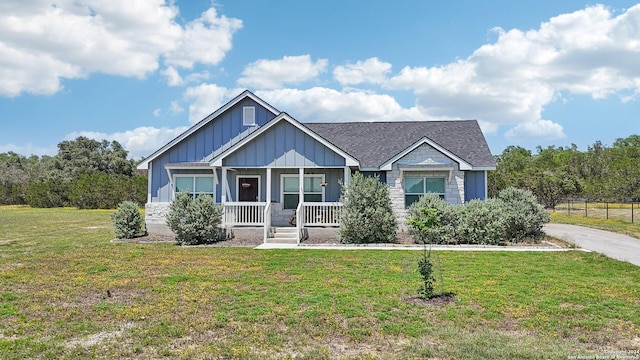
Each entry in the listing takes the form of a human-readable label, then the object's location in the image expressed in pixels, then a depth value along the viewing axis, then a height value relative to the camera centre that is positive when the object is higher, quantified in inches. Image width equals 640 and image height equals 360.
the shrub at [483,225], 566.9 -41.4
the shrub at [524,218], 600.4 -33.6
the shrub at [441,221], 577.3 -36.6
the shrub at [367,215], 579.2 -27.5
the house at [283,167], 655.1 +45.5
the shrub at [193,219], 599.5 -34.6
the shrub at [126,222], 661.9 -41.0
